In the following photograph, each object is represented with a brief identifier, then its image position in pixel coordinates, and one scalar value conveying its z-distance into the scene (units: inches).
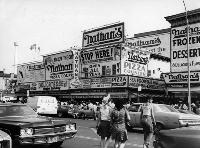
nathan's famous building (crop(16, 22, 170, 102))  1366.9
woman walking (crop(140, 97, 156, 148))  445.4
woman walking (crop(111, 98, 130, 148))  382.9
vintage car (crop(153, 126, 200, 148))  220.5
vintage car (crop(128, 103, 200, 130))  614.2
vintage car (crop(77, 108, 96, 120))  1167.0
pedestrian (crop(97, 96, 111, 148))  419.7
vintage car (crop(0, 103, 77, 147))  382.0
